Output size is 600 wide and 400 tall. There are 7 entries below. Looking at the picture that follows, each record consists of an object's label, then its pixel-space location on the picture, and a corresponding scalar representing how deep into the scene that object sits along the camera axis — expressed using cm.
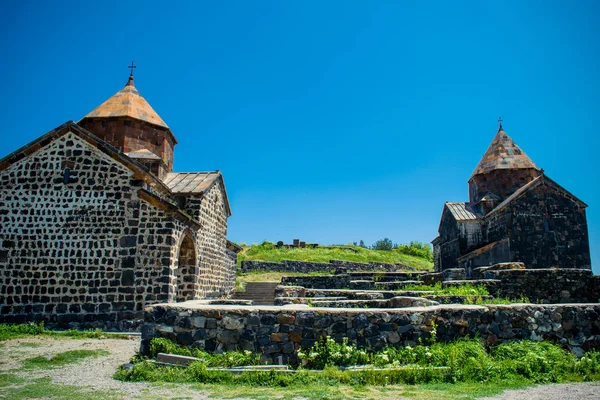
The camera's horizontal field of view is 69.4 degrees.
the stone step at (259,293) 1815
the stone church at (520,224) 1923
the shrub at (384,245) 4976
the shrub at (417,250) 4512
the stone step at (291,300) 904
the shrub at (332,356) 595
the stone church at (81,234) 1195
